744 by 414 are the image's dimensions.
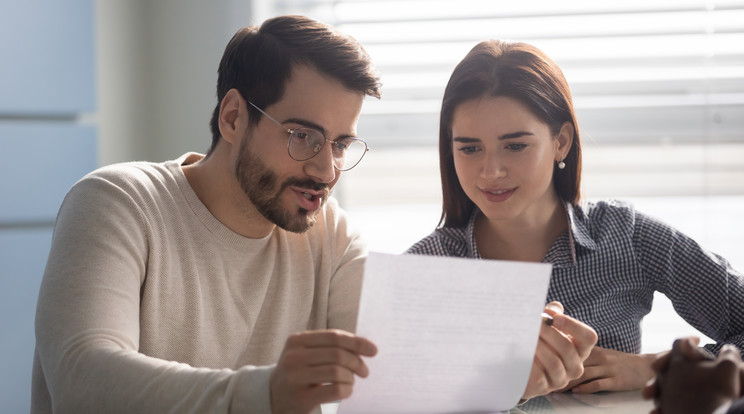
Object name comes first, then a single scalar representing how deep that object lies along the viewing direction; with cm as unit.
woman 151
